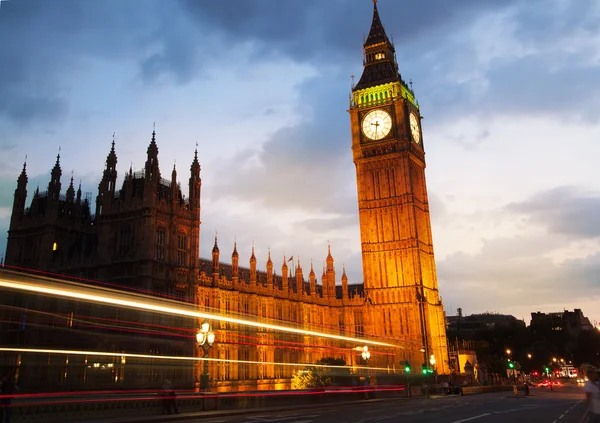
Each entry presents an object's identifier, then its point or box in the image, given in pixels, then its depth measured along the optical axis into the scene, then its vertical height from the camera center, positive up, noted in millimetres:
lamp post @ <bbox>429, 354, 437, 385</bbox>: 62725 +1493
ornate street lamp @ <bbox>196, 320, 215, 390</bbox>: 29469 +2239
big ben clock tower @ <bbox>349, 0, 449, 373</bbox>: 76375 +23185
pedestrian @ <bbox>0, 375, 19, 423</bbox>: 19781 -300
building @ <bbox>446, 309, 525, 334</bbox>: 173700 +16640
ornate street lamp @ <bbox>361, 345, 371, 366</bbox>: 46406 +2075
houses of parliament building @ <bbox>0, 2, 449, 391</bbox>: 45531 +11966
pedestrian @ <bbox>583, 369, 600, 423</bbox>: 12094 -544
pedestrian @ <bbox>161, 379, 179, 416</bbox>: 26234 -789
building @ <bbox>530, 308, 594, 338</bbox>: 162625 +15548
